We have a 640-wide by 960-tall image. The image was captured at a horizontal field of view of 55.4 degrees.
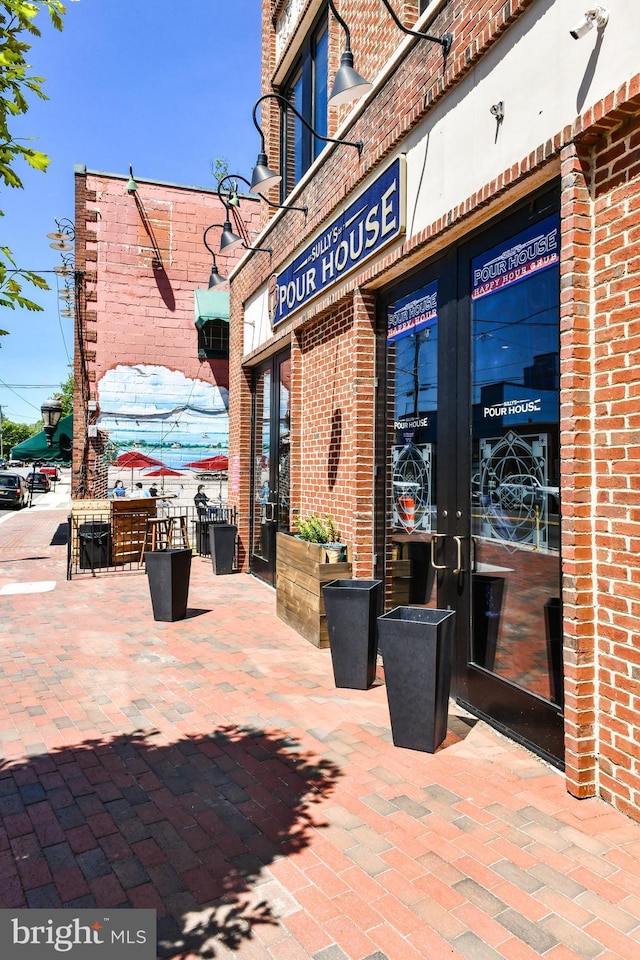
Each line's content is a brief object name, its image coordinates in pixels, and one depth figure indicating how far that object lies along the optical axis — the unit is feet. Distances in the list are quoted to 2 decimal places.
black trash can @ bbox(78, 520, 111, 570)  35.65
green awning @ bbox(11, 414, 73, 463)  54.19
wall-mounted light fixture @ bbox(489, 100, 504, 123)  12.90
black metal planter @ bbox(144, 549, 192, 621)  23.15
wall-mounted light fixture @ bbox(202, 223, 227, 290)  34.94
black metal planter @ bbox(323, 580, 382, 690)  15.85
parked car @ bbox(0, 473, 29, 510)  90.23
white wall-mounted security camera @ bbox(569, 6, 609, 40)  9.99
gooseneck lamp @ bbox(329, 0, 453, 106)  15.83
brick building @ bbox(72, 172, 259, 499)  49.06
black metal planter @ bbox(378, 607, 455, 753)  12.16
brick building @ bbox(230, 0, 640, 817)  10.28
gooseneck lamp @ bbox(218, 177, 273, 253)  28.50
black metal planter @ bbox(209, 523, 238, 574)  34.17
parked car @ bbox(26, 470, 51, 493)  128.96
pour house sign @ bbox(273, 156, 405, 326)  17.56
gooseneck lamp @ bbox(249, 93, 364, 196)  21.89
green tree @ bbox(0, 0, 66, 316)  8.71
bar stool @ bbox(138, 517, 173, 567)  38.32
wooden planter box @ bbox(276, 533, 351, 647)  19.95
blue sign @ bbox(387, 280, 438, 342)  16.76
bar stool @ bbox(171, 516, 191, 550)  37.07
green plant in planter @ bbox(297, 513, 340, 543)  21.22
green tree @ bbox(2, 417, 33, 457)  312.29
